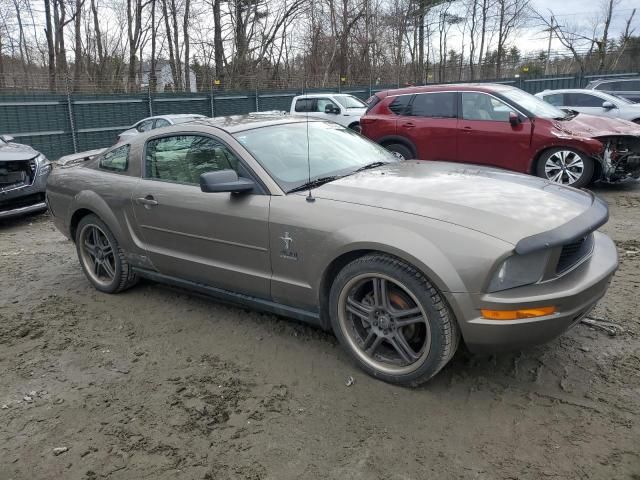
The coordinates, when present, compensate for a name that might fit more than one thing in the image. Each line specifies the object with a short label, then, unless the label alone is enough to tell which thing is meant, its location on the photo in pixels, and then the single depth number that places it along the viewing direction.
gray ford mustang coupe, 2.67
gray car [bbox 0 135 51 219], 7.36
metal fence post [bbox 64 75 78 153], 16.20
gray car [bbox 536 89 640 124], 12.48
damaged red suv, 7.62
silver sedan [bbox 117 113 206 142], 14.10
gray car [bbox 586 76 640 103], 14.98
